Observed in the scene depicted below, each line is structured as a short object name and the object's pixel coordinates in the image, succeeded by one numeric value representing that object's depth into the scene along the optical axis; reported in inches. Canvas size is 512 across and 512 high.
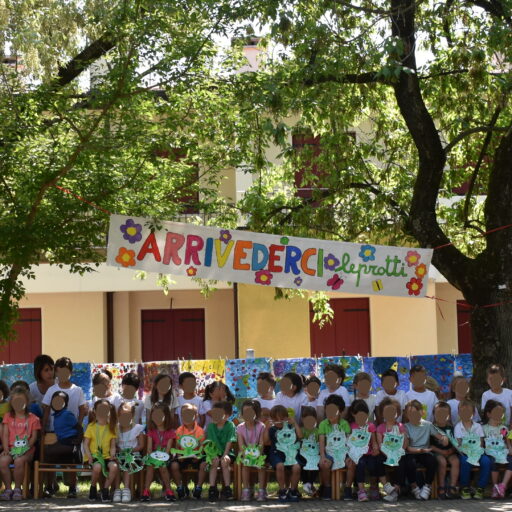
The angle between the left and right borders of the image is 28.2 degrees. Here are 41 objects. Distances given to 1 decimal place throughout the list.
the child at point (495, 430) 454.4
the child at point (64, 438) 479.8
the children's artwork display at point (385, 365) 624.7
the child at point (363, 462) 456.8
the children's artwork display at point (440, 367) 607.2
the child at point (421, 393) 482.9
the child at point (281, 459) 459.5
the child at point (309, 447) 462.9
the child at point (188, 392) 488.7
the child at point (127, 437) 463.2
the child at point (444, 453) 458.3
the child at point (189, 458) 463.8
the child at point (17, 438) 472.1
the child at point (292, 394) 487.2
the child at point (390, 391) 485.4
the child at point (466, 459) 457.7
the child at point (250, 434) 461.1
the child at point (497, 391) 475.5
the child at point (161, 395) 483.2
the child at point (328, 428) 462.3
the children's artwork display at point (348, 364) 624.1
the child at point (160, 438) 463.2
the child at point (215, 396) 489.1
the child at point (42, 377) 505.7
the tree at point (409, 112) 515.5
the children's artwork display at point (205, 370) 636.1
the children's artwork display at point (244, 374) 628.7
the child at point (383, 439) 453.1
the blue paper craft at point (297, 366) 626.2
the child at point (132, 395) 490.0
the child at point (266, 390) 492.1
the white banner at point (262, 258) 496.7
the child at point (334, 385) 487.8
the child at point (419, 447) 457.4
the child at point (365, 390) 485.7
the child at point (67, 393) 491.8
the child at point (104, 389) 489.1
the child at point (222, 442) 460.4
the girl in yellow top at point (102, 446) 461.7
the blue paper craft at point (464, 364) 607.5
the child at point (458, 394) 481.7
